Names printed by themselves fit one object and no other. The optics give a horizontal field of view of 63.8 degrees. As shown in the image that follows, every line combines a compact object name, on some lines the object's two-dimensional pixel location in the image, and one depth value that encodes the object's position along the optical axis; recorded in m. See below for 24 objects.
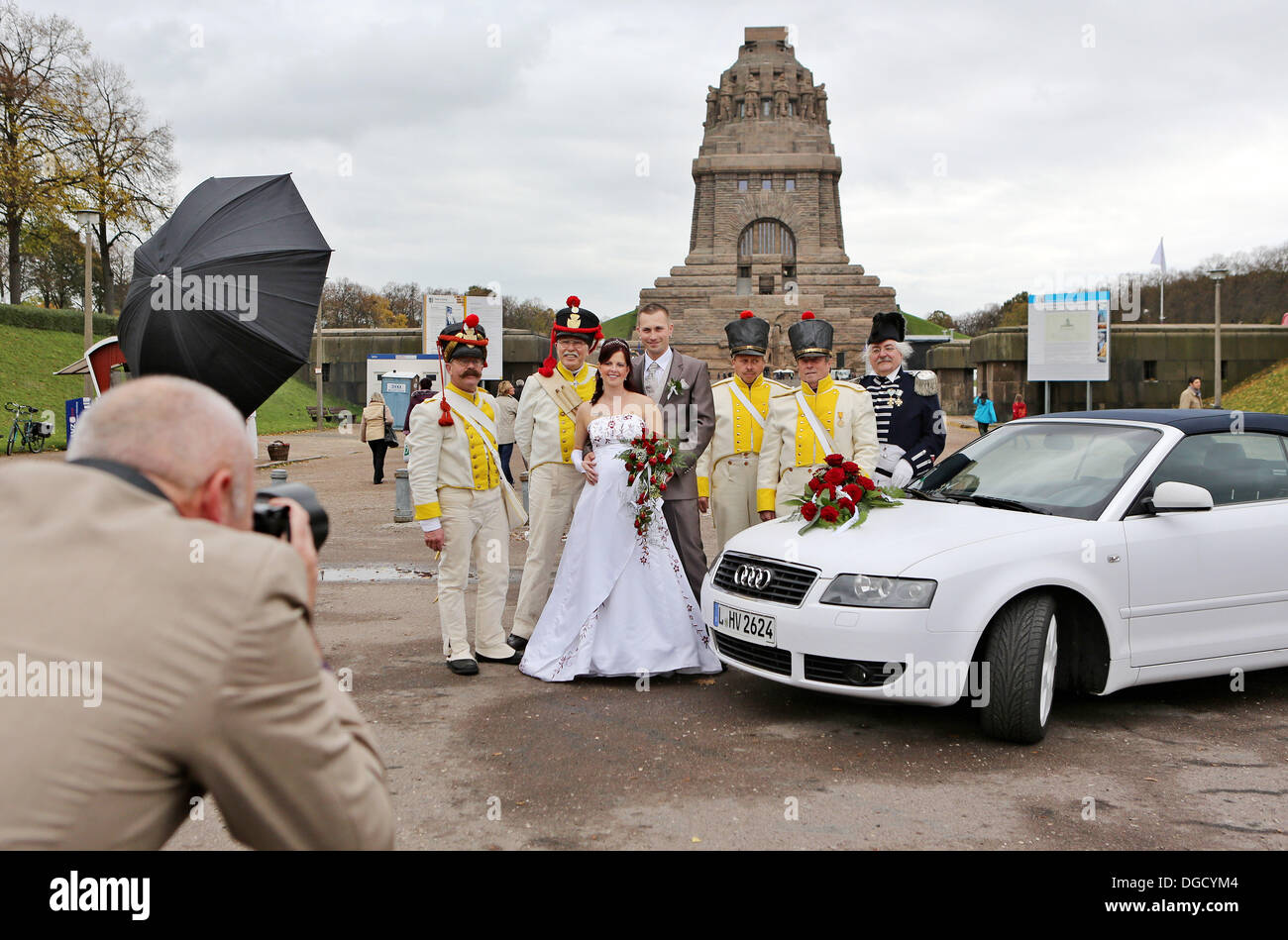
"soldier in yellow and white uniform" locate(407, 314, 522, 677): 6.98
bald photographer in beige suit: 1.47
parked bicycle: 24.75
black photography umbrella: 6.35
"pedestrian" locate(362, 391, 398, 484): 19.83
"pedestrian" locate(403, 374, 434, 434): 18.70
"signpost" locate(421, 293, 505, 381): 28.70
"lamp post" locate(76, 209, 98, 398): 21.62
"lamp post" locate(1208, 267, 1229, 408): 30.43
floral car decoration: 5.92
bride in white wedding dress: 6.74
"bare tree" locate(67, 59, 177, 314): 38.97
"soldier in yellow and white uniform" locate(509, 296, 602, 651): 7.58
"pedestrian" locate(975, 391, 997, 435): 30.47
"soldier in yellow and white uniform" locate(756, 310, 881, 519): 7.35
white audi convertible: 5.11
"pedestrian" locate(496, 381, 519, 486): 16.36
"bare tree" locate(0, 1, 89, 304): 36.22
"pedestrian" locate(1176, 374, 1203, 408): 24.16
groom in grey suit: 7.43
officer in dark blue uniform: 7.92
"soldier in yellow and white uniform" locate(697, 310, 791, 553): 7.93
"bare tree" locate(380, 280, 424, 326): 87.44
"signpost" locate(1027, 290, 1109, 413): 34.97
